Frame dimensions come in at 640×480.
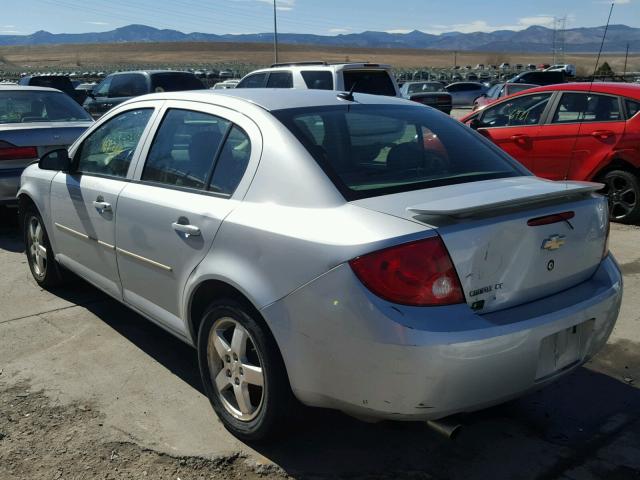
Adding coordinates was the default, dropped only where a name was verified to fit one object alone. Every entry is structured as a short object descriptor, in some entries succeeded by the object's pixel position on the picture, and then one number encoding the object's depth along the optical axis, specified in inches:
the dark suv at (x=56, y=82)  610.1
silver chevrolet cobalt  96.2
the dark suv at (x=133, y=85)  566.6
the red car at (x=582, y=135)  291.1
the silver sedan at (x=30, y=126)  275.3
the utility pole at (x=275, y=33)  1331.7
